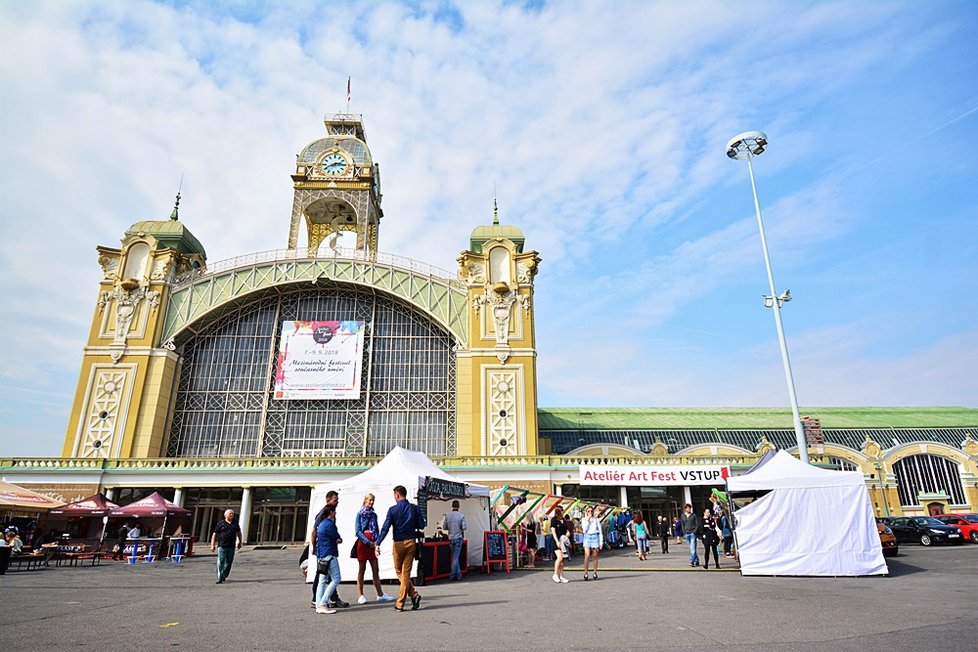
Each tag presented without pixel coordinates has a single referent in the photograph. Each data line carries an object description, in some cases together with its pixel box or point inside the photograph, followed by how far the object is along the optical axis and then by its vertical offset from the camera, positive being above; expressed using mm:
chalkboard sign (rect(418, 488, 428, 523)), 14325 +463
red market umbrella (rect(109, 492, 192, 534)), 24312 +602
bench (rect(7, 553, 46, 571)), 18288 -1178
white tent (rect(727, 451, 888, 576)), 14633 -236
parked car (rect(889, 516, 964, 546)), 25531 -576
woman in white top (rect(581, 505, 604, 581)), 14430 -322
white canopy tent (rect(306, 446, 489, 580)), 14414 +696
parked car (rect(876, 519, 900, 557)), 19188 -754
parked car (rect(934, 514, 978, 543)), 26203 -267
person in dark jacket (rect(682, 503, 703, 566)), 17625 -280
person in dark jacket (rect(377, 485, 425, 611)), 9516 -269
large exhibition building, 37719 +8042
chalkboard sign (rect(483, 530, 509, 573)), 17188 -760
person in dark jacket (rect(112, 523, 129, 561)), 23484 -817
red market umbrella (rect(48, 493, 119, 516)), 24841 +682
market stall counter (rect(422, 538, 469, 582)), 14531 -894
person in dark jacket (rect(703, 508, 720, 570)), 16734 -516
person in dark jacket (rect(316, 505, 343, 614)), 9477 -600
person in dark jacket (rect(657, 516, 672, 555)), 24342 -465
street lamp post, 22656 +9507
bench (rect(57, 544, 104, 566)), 20594 -991
